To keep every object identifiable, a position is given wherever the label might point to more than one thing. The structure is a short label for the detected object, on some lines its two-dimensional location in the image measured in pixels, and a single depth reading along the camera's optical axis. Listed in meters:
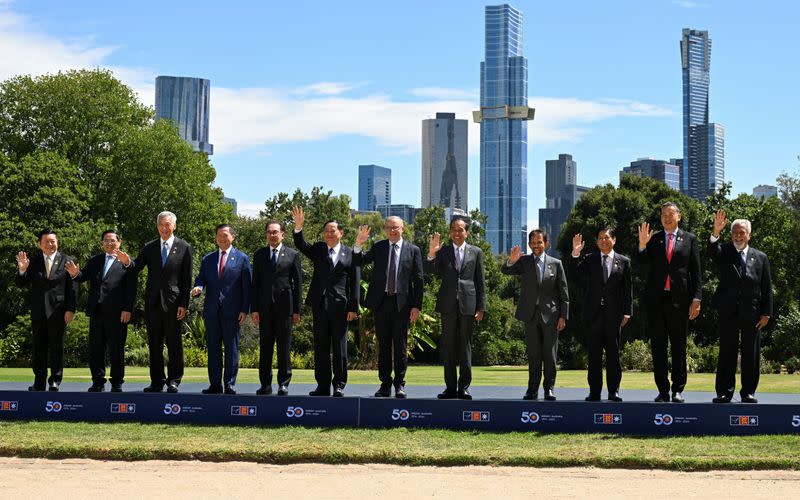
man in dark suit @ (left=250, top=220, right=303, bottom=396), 10.68
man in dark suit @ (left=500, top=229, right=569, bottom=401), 10.49
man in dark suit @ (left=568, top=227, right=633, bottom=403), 10.40
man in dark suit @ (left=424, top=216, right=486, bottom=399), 10.51
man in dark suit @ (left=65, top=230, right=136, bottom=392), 11.17
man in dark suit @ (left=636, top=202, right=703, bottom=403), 10.20
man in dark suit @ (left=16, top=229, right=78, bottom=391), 11.28
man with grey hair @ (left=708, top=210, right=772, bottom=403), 10.20
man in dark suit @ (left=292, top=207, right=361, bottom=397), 10.66
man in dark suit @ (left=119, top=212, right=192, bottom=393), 10.86
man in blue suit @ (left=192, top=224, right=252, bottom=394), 10.81
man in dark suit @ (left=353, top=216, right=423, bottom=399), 10.58
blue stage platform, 9.94
